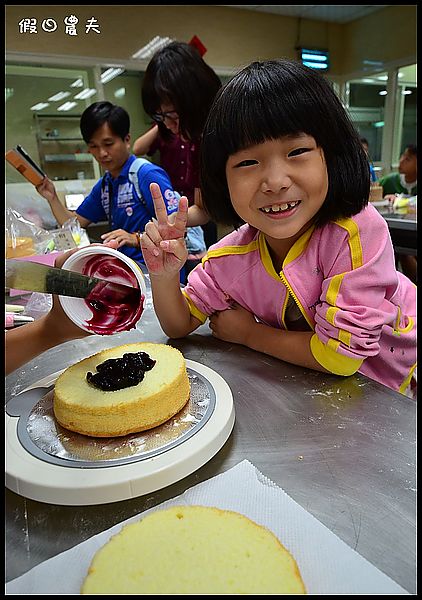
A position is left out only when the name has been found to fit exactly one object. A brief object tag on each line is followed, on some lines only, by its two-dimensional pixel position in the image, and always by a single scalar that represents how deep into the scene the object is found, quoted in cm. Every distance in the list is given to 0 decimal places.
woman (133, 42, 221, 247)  170
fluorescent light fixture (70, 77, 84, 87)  452
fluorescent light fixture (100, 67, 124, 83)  458
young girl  79
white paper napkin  43
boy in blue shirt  204
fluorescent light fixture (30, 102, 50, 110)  436
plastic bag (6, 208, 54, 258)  152
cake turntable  53
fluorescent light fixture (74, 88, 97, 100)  454
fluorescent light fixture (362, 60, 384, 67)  607
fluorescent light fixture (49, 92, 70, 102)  439
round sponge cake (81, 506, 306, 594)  42
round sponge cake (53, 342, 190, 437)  62
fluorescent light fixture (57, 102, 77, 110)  443
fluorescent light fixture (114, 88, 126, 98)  468
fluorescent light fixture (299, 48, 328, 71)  596
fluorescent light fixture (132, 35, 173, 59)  471
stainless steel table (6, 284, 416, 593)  48
